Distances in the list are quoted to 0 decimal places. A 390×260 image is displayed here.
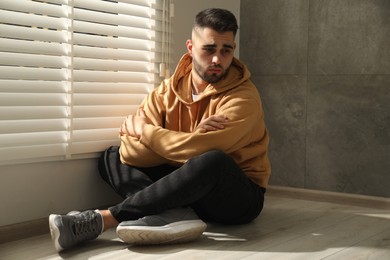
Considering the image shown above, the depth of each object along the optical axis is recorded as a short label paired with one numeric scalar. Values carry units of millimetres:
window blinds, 1924
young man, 1835
